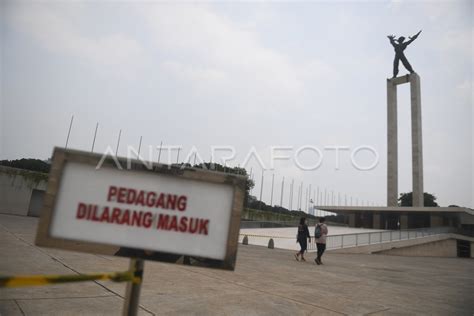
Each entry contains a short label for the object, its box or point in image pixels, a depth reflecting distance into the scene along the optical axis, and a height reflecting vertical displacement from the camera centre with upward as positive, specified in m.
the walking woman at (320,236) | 10.95 -0.40
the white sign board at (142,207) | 1.91 +0.00
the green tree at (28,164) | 37.97 +3.68
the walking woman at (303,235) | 11.67 -0.43
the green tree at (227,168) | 62.11 +9.32
